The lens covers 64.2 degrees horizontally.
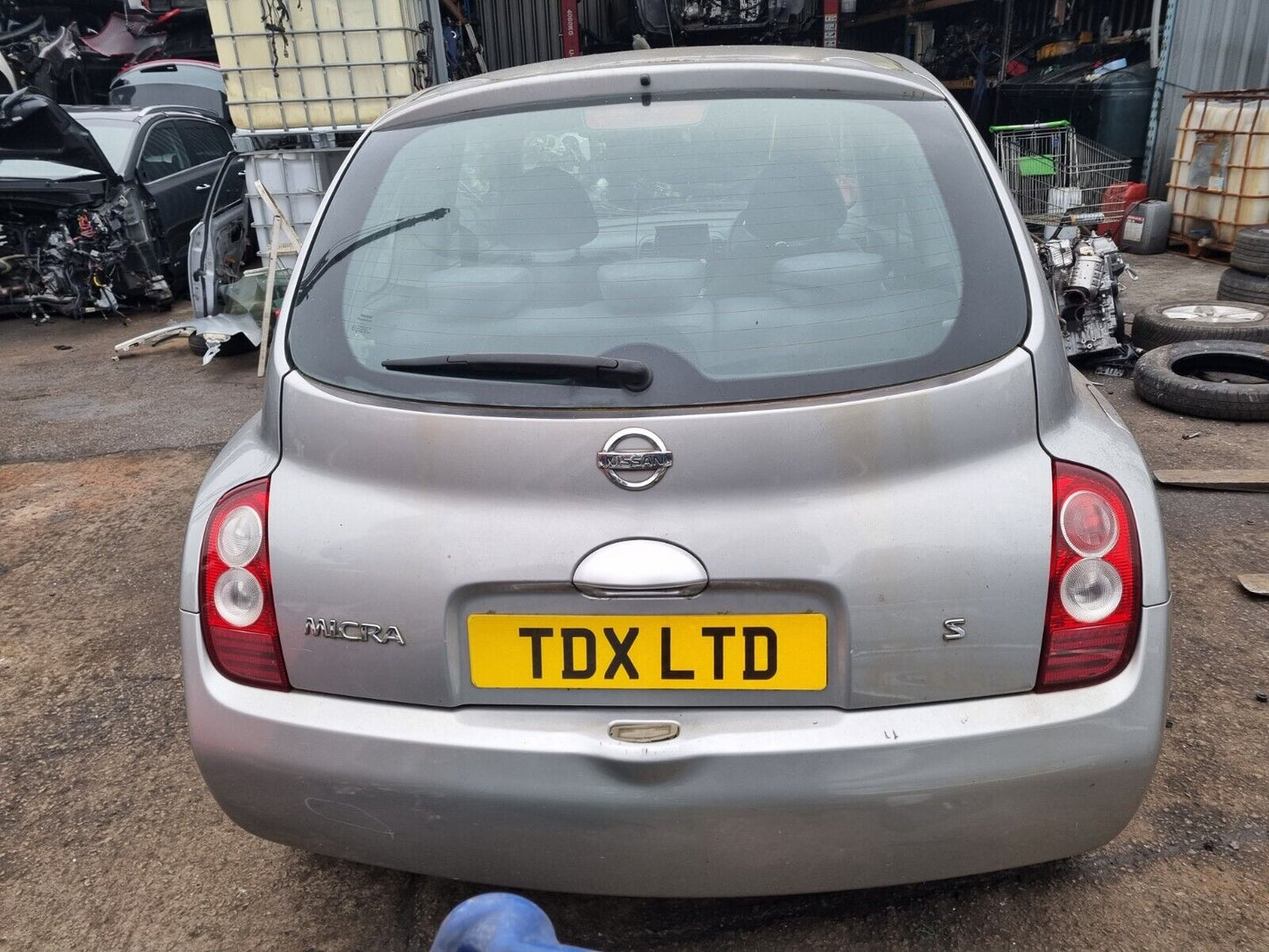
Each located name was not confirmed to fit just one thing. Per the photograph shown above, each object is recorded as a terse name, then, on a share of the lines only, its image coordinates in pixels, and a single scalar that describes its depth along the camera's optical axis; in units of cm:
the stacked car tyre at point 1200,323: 509
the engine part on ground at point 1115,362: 529
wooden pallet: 792
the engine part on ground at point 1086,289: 502
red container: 850
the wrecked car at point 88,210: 738
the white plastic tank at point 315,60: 605
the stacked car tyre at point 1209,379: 451
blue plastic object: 82
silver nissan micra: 150
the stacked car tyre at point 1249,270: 604
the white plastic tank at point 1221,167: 741
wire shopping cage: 810
